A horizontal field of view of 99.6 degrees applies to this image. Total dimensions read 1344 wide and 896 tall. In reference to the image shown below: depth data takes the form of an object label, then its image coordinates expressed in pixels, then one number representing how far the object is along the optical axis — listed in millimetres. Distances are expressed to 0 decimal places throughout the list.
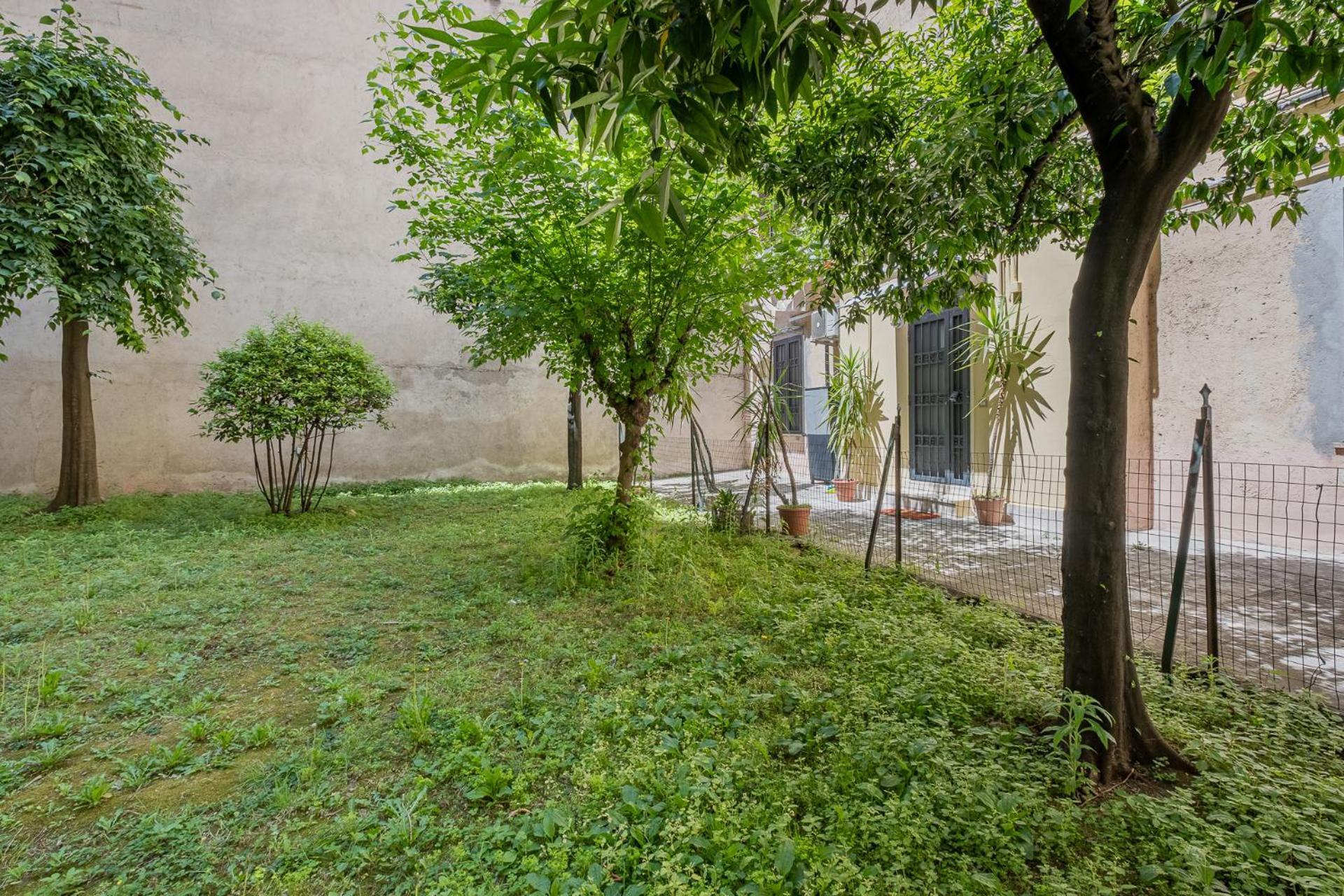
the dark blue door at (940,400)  7457
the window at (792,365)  12344
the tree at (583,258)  3436
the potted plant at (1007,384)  6289
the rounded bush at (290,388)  5836
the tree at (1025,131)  955
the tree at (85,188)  4703
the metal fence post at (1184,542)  2512
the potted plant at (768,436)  5496
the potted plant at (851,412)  8234
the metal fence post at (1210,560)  2521
